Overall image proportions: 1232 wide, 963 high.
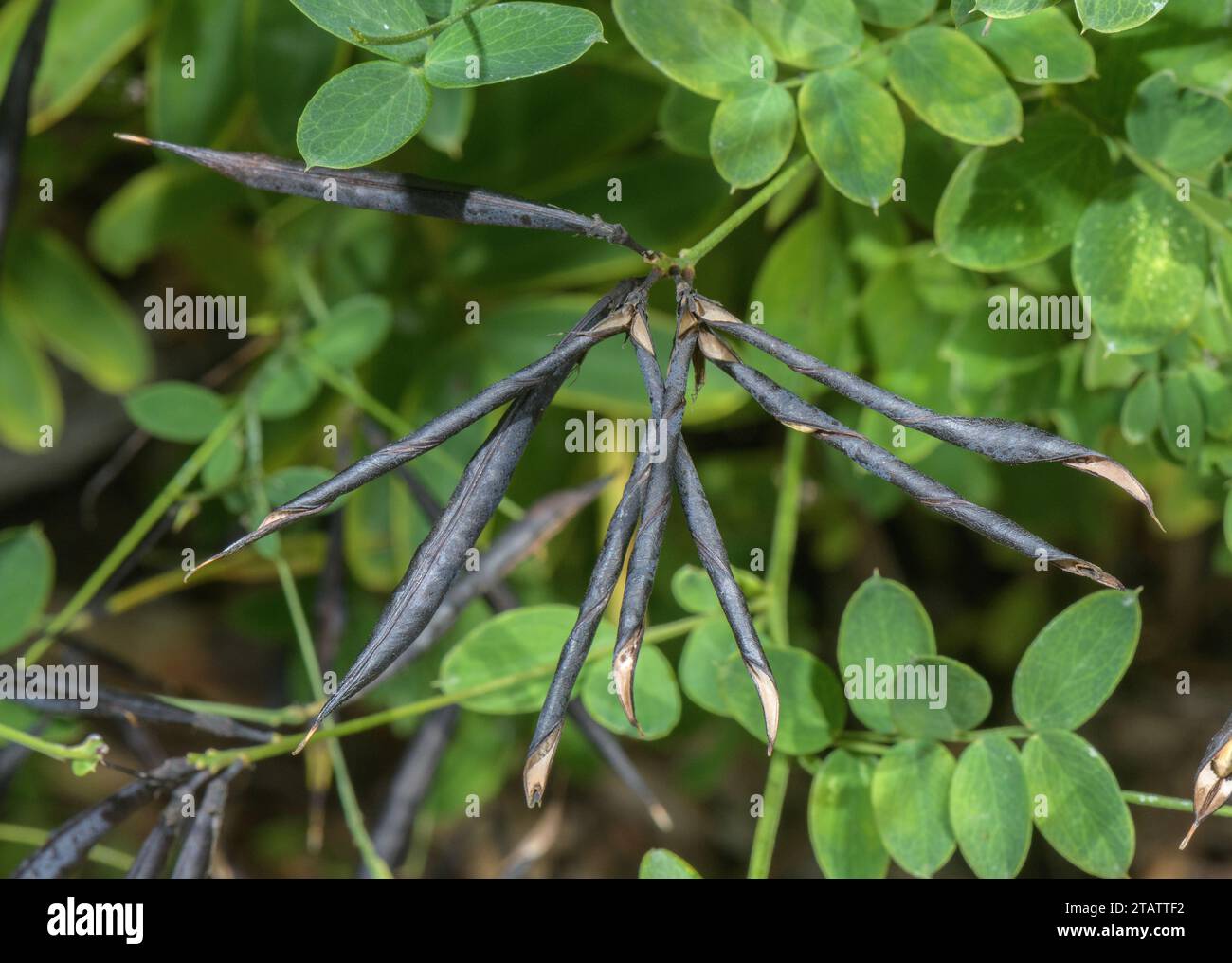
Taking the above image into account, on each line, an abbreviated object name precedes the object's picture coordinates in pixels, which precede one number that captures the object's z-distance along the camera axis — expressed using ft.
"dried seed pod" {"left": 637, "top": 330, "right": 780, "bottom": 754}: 1.66
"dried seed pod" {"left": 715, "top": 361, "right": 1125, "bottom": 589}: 1.64
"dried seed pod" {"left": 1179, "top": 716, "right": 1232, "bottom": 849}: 1.69
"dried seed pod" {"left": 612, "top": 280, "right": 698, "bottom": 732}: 1.65
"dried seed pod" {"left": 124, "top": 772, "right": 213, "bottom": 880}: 1.79
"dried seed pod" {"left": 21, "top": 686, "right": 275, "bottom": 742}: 1.80
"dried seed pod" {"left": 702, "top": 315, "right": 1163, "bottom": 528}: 1.64
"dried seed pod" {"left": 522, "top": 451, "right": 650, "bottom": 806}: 1.66
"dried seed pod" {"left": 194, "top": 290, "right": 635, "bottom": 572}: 1.66
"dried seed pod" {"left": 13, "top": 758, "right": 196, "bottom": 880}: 1.79
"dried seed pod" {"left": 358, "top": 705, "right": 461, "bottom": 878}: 1.93
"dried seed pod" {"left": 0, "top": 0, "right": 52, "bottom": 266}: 1.87
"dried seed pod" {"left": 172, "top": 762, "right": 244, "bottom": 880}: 1.79
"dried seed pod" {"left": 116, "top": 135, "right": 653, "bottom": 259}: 1.70
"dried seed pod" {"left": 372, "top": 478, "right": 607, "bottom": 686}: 1.86
